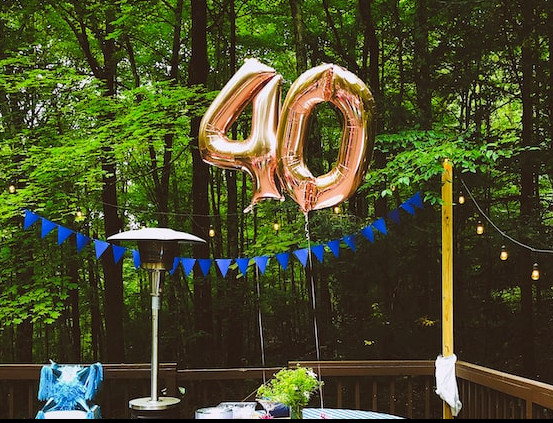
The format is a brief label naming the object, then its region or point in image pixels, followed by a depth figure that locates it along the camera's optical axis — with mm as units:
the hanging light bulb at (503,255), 4977
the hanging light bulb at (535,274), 4878
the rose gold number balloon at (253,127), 3277
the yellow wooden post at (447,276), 4051
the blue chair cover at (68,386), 3525
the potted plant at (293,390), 2525
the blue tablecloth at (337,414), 3035
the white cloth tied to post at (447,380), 3896
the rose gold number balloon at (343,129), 3133
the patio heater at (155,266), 3406
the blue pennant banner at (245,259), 4309
